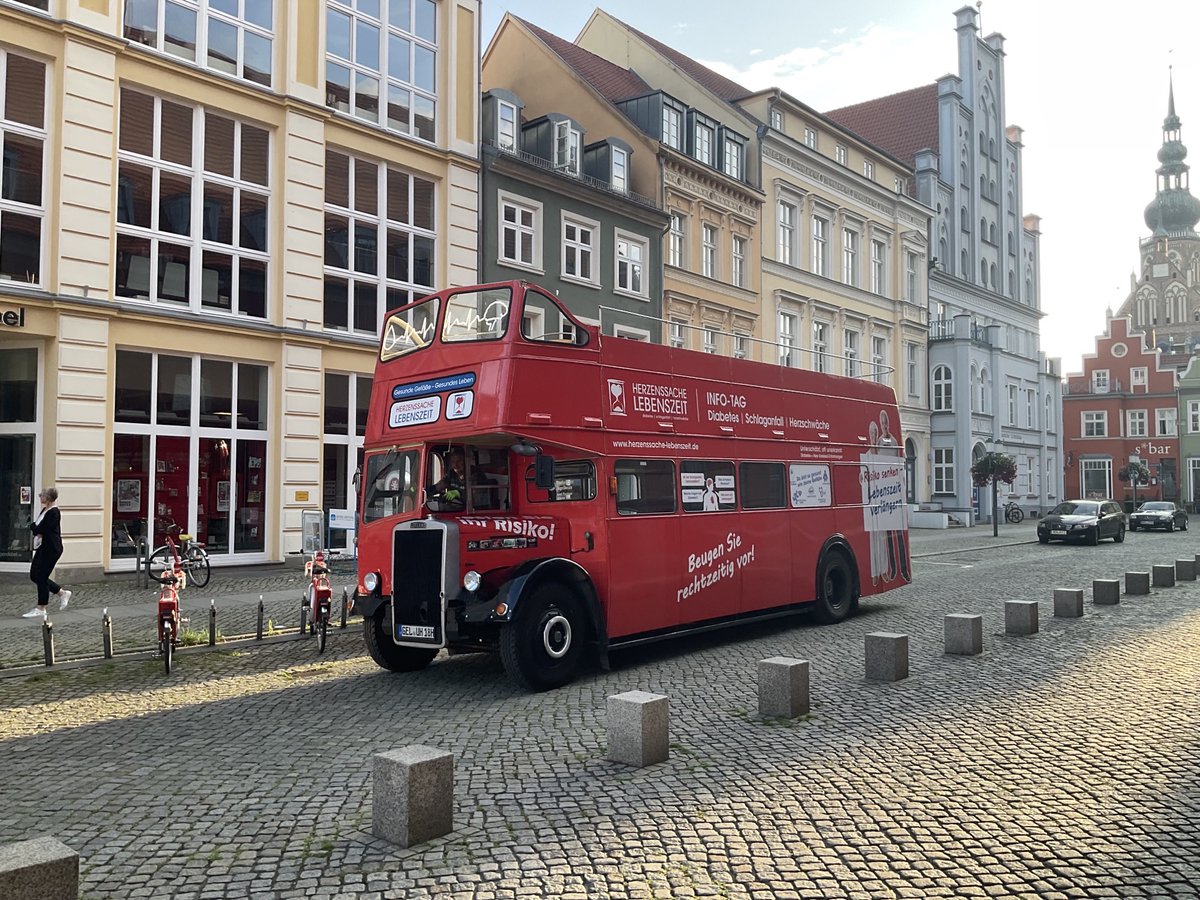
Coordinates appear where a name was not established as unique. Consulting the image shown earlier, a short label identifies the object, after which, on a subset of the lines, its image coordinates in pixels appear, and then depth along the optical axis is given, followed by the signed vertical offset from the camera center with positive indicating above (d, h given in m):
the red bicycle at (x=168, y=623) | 10.06 -1.35
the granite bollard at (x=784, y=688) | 7.89 -1.60
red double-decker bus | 9.16 +0.01
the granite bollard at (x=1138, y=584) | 16.89 -1.60
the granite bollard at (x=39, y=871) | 3.80 -1.50
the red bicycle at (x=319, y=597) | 11.46 -1.25
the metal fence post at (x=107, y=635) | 10.66 -1.56
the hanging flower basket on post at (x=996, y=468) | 38.78 +0.94
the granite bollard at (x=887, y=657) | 9.35 -1.60
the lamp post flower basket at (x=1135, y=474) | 62.36 +1.14
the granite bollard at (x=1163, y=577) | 18.41 -1.61
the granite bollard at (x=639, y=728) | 6.51 -1.60
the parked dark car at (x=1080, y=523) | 31.94 -1.03
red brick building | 72.81 +5.62
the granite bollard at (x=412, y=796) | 5.09 -1.61
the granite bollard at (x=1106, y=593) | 15.59 -1.62
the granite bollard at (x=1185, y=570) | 19.55 -1.59
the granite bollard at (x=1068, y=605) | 13.91 -1.62
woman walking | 13.40 -0.77
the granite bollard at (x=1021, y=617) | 12.27 -1.58
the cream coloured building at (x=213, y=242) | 17.27 +5.11
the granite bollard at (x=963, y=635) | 10.70 -1.59
